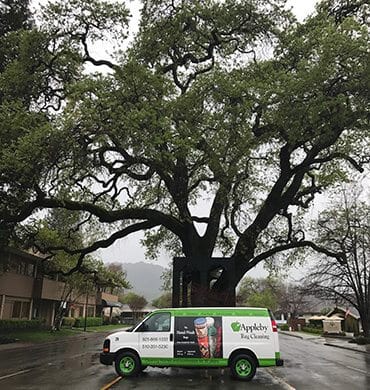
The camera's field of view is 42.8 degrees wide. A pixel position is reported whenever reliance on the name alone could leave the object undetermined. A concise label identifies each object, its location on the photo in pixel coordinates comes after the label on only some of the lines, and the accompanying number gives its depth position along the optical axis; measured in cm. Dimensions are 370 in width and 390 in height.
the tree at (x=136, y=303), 10260
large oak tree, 1678
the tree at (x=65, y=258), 2714
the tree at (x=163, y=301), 11782
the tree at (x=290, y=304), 9904
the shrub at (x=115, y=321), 8218
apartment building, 3788
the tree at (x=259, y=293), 9519
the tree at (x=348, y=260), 3488
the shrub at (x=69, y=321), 5641
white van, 1339
